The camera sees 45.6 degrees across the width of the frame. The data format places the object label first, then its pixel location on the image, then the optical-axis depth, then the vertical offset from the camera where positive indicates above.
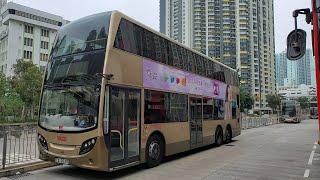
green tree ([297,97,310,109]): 108.06 +3.42
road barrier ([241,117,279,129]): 40.17 -1.17
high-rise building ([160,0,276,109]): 82.94 +19.01
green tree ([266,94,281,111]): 93.69 +3.01
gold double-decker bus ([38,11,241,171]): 9.32 +0.41
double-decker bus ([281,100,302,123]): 52.94 +0.19
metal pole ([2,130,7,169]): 10.25 -1.18
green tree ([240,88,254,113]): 72.00 +2.38
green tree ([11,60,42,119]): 40.09 +2.59
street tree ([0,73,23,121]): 36.41 +0.98
